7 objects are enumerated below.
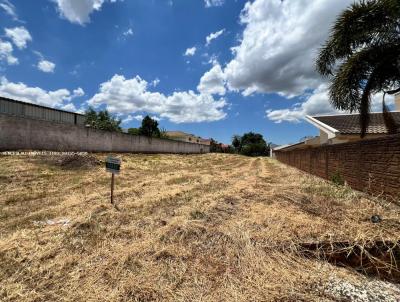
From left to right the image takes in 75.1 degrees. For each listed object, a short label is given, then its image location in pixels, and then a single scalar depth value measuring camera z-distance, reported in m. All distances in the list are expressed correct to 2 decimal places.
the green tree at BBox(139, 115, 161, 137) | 53.66
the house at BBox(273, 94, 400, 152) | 14.16
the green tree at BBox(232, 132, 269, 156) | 71.38
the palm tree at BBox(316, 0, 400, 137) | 8.16
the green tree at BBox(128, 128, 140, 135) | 57.71
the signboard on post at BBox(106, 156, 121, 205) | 5.94
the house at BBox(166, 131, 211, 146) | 77.81
